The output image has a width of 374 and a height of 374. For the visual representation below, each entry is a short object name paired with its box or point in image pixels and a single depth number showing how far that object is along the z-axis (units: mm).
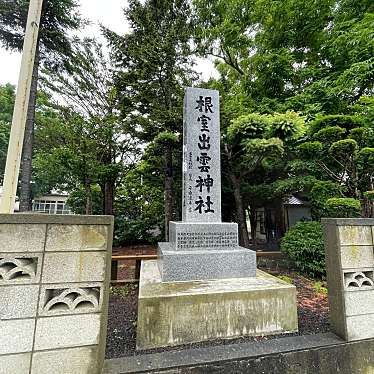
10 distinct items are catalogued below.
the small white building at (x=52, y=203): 27147
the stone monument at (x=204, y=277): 2793
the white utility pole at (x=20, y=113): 2898
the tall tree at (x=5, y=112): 14047
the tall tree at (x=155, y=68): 8109
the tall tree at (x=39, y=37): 7406
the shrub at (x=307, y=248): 5484
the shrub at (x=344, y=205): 4574
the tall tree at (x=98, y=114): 9062
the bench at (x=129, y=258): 5133
